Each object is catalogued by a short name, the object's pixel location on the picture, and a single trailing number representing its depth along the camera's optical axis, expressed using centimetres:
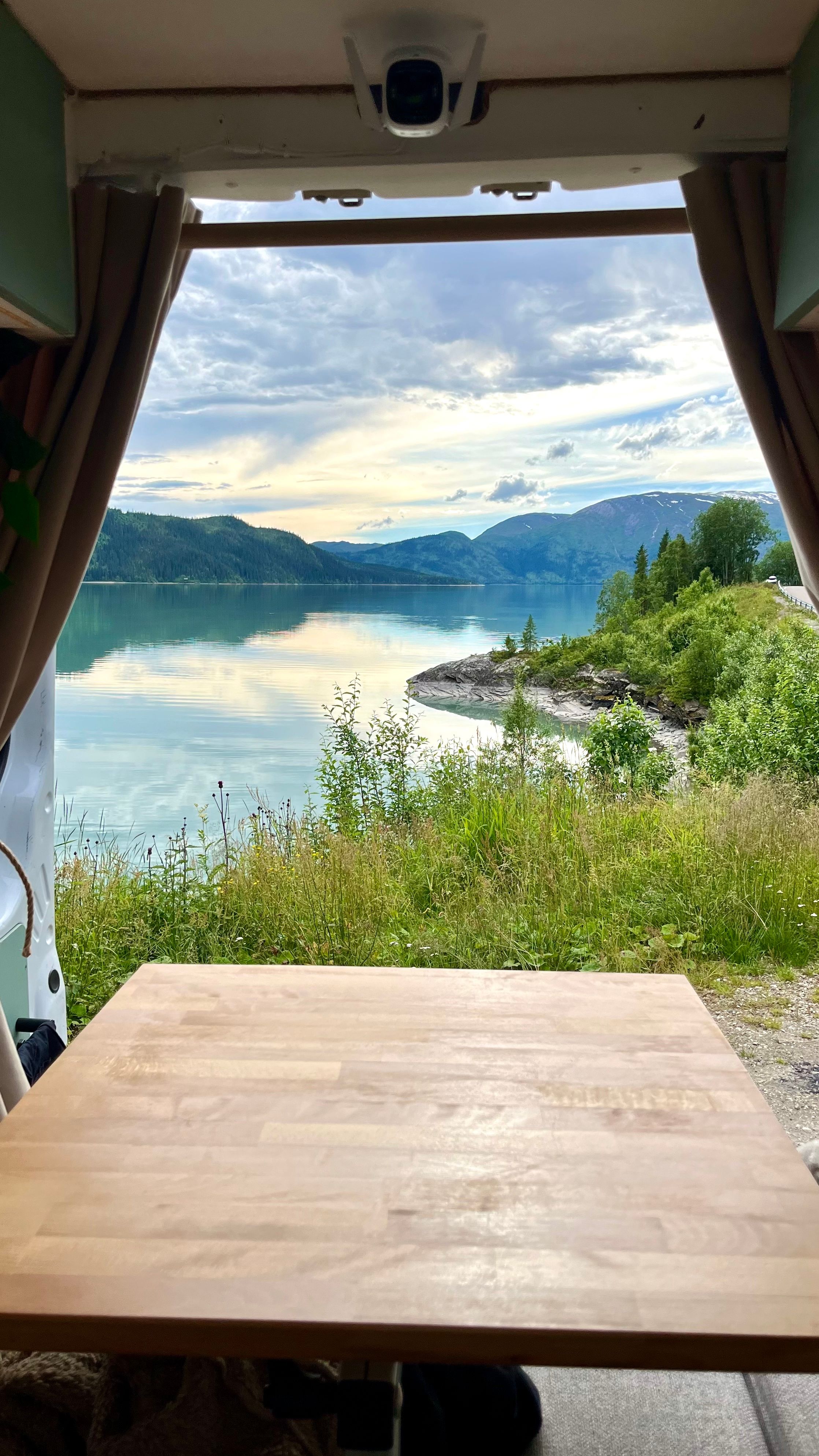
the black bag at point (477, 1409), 133
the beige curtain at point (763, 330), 186
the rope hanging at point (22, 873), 180
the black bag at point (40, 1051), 186
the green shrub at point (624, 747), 534
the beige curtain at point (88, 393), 188
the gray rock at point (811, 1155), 136
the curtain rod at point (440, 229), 199
